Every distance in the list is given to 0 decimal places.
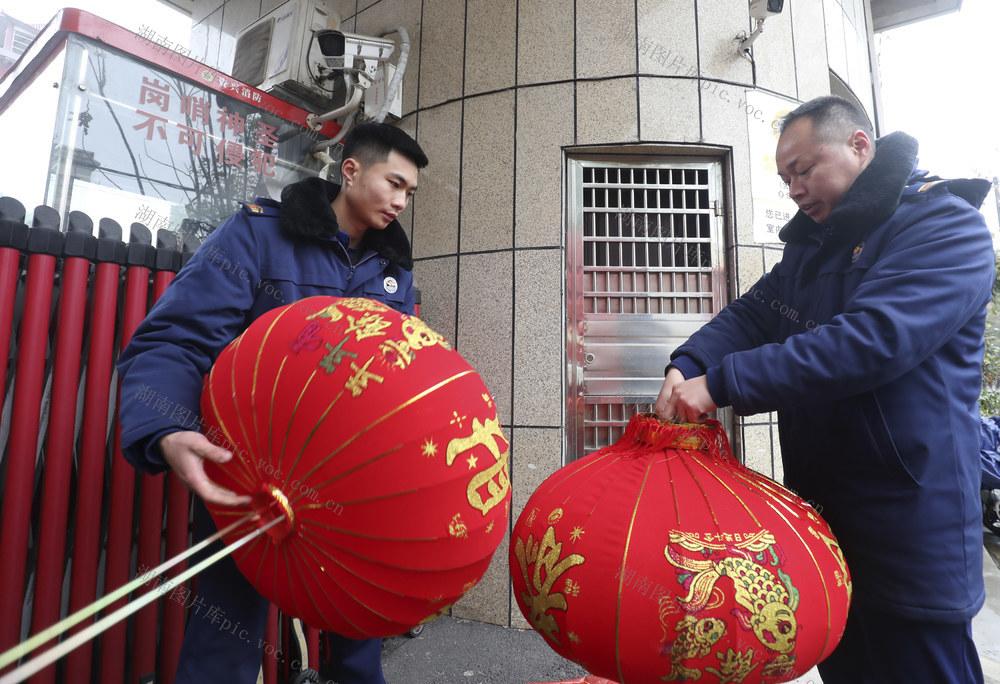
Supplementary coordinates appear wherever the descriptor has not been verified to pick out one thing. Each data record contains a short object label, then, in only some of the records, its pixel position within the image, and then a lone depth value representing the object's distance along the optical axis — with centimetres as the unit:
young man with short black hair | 115
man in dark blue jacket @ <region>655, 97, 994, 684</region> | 119
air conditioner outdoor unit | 394
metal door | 317
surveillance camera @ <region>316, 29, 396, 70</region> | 361
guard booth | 182
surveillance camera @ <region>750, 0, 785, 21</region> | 304
